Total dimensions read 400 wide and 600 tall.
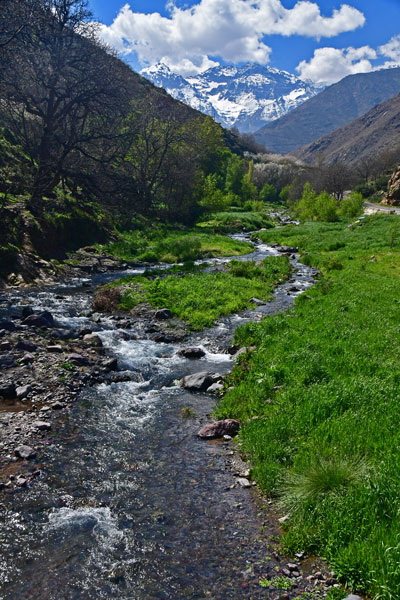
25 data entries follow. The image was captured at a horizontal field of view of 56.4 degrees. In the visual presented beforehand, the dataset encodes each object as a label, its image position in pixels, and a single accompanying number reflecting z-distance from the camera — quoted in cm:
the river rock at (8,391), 1054
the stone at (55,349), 1362
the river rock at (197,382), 1230
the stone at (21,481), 730
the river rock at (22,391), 1061
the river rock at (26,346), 1337
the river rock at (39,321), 1594
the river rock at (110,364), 1324
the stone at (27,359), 1238
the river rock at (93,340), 1523
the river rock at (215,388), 1208
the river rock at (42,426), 920
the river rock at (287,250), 4522
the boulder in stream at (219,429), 953
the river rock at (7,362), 1196
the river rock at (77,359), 1295
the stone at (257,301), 2302
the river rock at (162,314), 1978
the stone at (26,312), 1679
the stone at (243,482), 766
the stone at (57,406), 1024
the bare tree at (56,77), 2909
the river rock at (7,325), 1505
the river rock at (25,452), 809
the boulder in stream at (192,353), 1515
